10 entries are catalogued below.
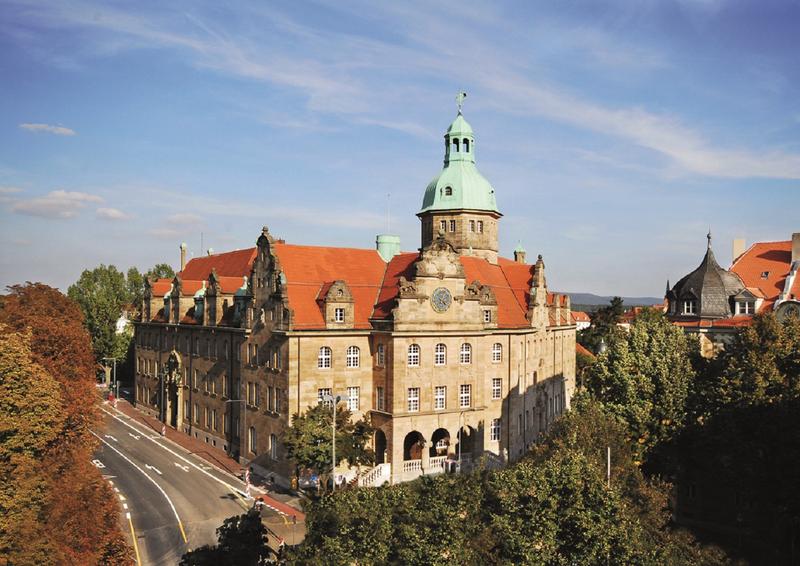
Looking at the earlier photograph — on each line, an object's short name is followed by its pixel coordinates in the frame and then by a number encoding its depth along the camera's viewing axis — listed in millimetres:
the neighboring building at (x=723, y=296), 65375
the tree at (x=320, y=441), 43938
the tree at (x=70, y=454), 28250
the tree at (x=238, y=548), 25281
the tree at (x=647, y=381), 44062
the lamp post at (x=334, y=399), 40500
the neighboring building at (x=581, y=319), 186500
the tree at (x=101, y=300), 96500
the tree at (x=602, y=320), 106938
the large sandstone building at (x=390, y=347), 49438
